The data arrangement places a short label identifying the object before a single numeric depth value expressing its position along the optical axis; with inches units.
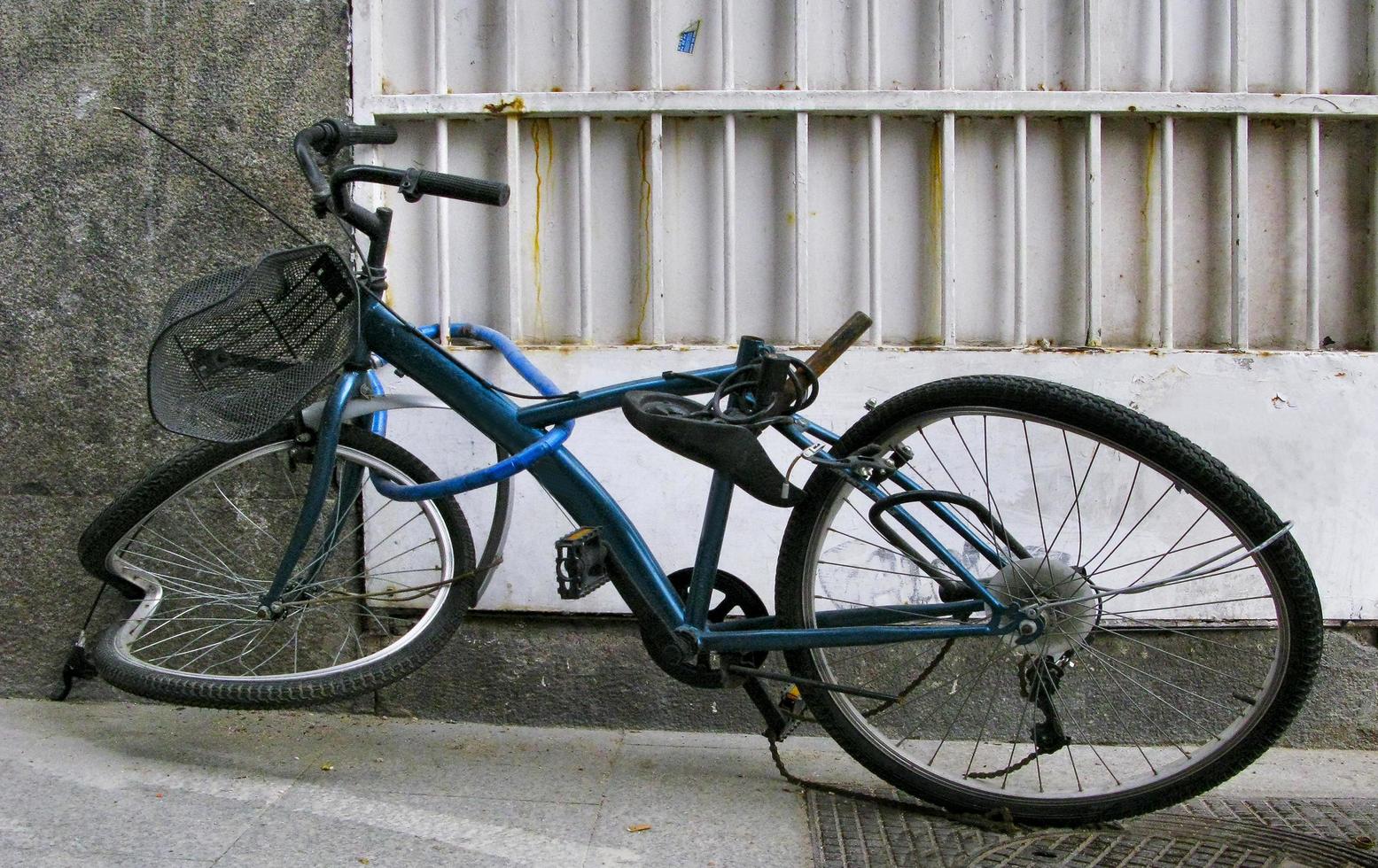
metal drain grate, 92.4
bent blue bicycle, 92.6
